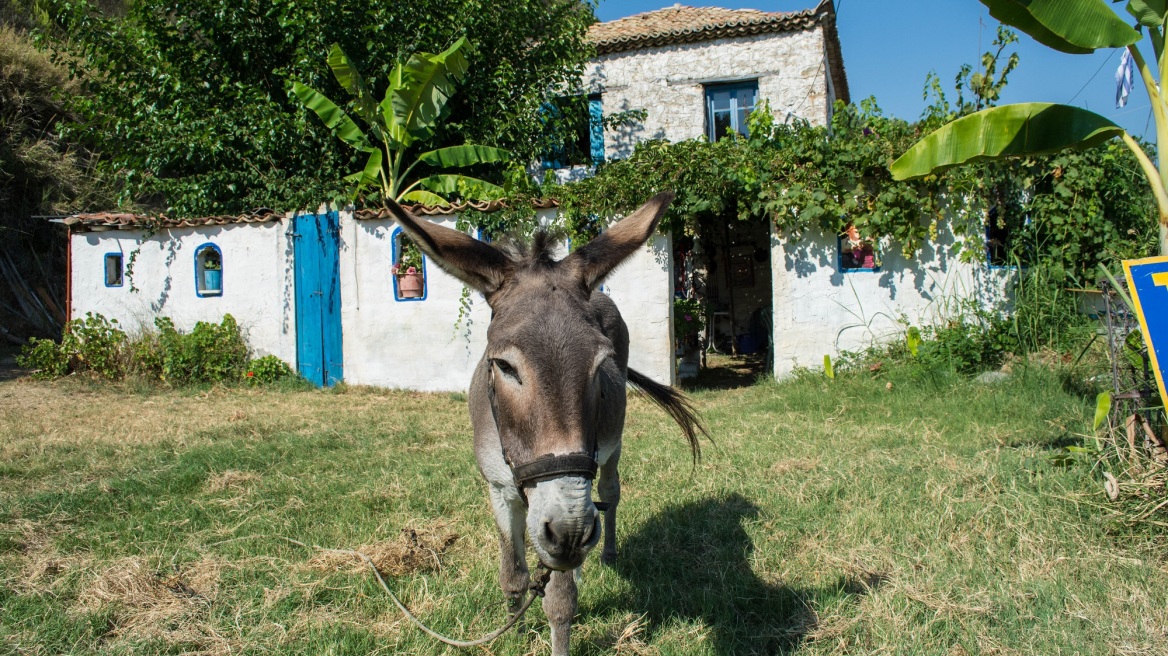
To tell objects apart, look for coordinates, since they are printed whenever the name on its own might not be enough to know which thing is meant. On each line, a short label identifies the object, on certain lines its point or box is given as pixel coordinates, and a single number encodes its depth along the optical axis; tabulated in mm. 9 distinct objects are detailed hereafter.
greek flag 5895
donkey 2188
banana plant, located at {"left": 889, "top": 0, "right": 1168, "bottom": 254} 4281
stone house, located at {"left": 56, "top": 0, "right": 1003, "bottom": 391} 10125
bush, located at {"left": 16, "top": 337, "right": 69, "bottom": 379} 11539
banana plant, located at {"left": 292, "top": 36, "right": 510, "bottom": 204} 11566
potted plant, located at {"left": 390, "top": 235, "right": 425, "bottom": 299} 10945
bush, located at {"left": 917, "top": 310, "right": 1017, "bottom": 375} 8594
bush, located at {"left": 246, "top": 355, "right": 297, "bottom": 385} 11250
